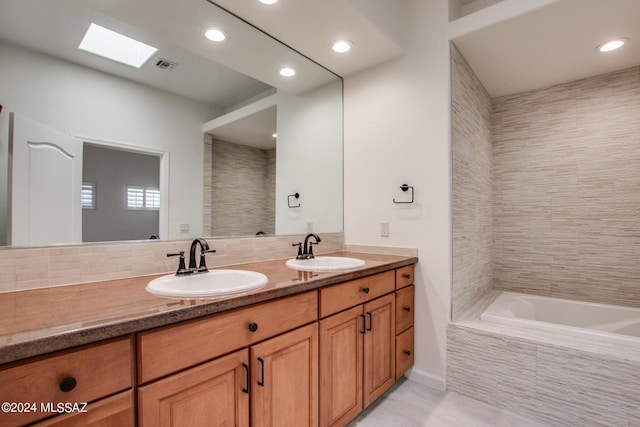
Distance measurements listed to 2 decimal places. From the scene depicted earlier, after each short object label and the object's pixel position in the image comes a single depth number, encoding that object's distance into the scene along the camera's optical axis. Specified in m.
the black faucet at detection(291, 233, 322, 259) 1.98
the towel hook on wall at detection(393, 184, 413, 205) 2.16
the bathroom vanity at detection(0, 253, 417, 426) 0.69
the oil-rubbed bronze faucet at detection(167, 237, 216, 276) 1.35
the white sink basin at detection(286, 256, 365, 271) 1.73
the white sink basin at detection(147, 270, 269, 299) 1.01
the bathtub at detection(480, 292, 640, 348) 1.93
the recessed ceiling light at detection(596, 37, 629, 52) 2.02
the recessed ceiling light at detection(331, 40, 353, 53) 2.05
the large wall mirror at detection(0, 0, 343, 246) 1.13
